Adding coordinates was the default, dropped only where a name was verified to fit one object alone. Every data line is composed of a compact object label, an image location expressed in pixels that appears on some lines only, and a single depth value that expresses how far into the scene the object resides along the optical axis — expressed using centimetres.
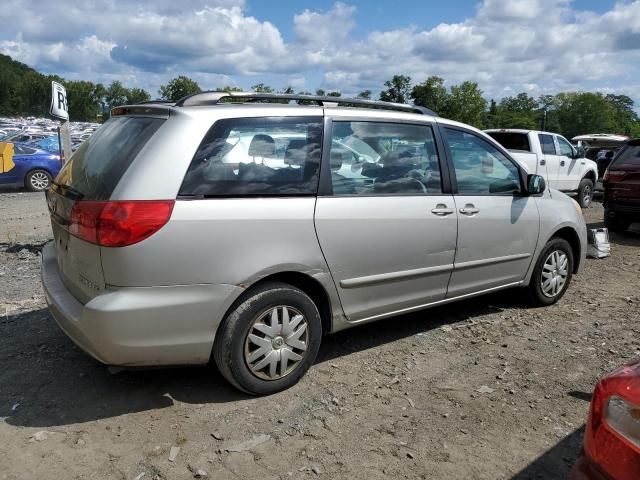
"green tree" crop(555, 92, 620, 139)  8838
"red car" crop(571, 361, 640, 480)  181
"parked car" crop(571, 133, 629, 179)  2080
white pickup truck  1280
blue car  1495
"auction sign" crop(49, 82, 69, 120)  702
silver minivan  300
